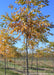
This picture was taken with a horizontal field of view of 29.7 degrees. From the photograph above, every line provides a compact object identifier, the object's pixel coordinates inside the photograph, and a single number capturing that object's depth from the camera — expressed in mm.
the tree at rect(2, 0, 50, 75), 5565
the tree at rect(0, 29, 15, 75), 6738
